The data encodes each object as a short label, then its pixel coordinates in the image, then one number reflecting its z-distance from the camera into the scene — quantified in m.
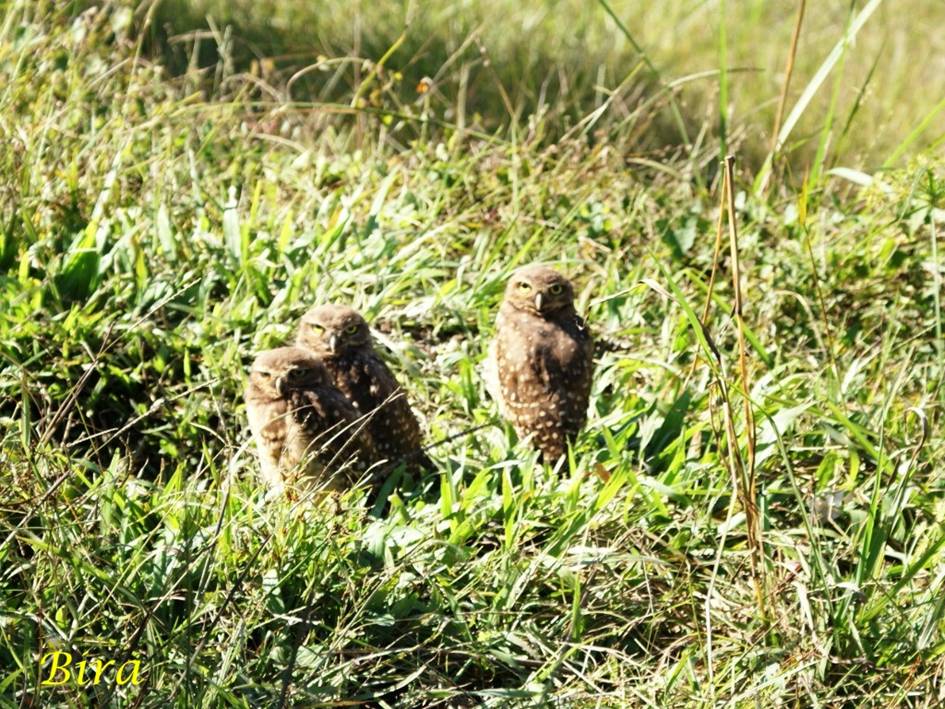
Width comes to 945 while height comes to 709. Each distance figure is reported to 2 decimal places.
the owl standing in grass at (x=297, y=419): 8.24
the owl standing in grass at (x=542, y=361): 9.18
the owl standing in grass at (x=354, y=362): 8.80
